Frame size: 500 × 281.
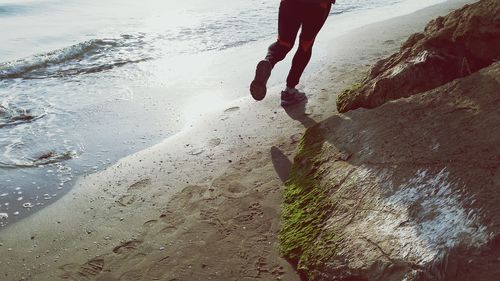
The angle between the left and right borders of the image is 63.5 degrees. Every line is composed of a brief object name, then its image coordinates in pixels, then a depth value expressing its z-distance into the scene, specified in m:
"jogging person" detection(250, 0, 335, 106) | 3.87
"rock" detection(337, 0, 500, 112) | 3.07
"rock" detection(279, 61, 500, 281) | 1.68
